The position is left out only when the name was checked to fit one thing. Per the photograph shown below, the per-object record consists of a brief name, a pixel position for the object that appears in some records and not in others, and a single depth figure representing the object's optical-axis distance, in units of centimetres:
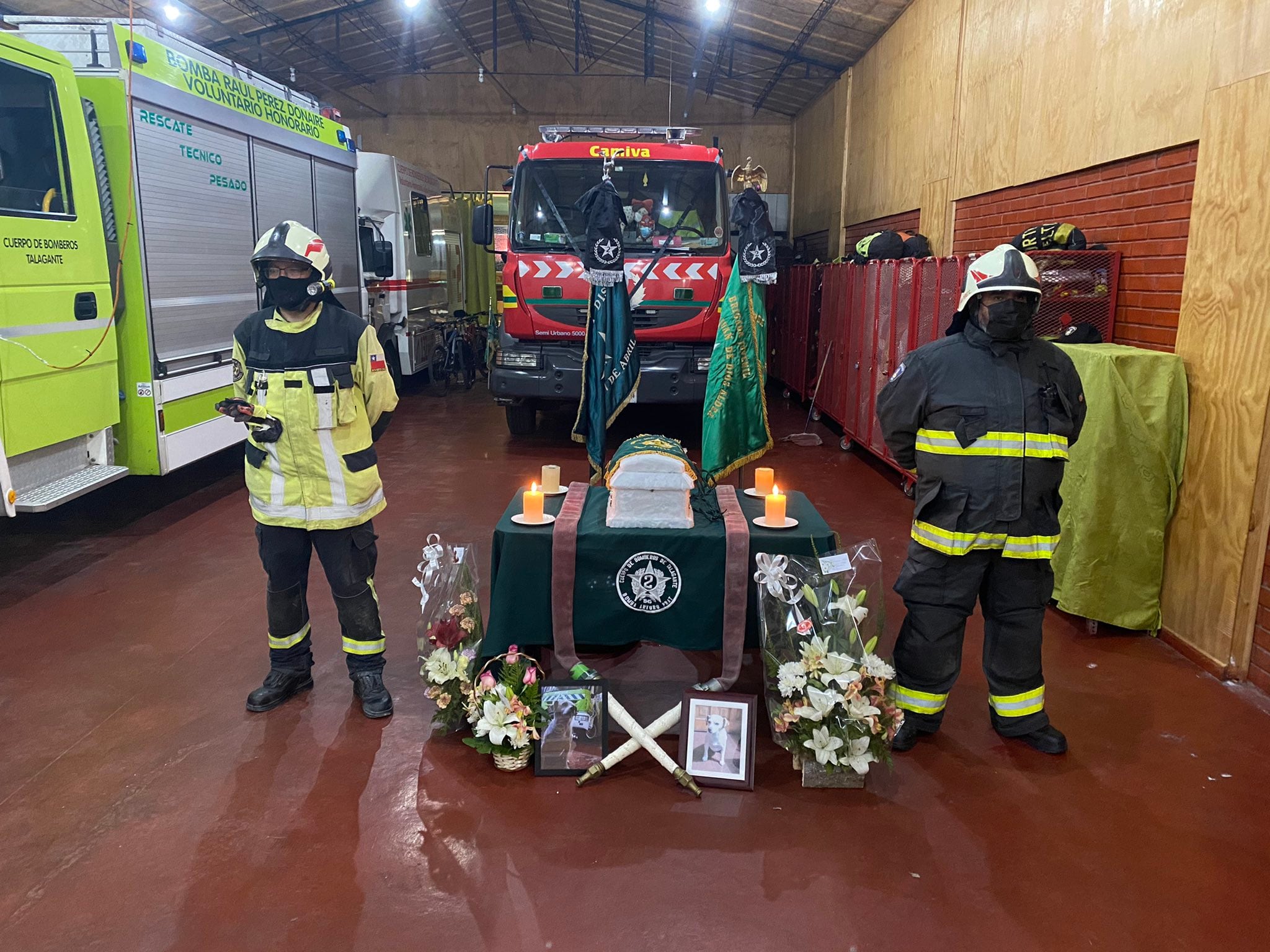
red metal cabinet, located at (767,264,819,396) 1123
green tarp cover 425
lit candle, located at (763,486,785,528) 353
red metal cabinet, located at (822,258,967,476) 633
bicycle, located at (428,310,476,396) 1332
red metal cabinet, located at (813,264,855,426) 902
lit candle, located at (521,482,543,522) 352
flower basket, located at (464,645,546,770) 317
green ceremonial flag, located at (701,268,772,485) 446
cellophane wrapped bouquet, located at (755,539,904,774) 305
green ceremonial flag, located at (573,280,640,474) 467
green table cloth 339
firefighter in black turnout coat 307
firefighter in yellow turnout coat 336
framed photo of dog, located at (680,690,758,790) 312
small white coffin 341
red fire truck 816
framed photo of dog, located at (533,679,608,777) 320
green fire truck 471
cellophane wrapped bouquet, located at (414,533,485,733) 333
